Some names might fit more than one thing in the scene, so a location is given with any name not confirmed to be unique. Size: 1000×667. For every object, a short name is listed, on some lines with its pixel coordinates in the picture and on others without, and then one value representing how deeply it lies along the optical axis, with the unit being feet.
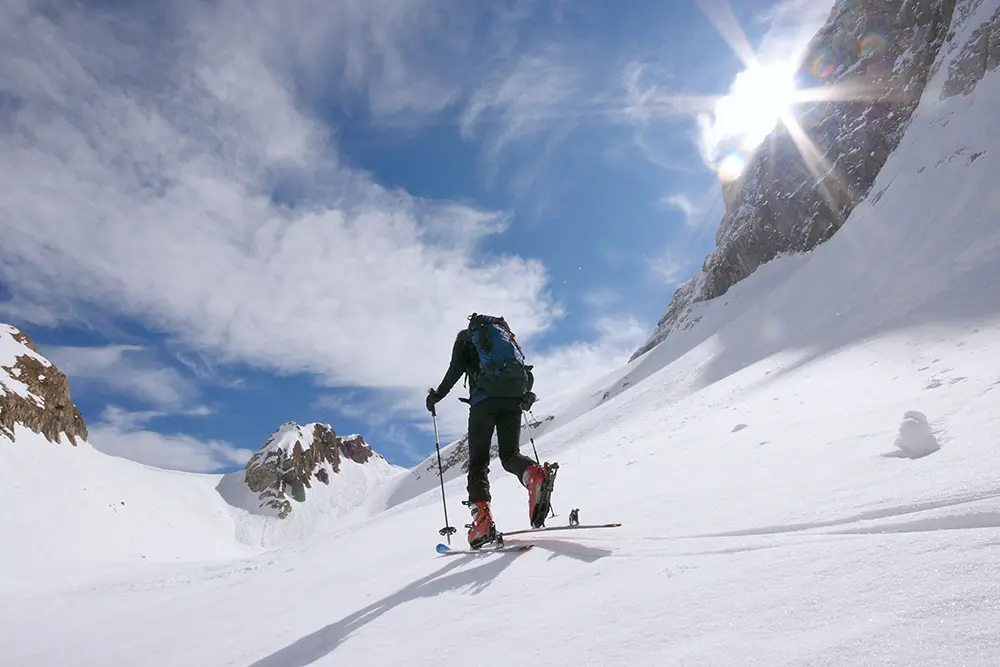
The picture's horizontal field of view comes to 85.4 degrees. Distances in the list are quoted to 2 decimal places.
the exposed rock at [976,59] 83.30
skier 15.97
